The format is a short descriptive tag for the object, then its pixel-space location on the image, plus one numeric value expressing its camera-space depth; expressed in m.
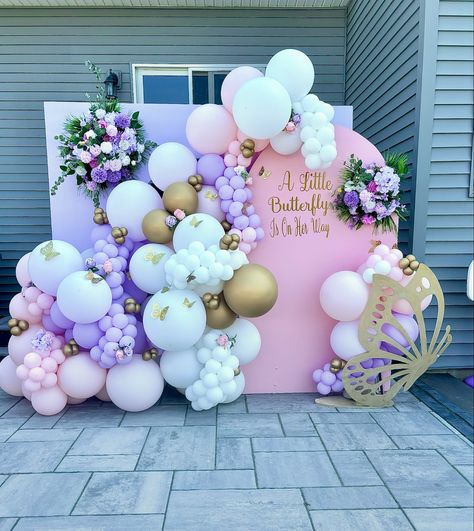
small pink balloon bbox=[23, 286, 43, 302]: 2.46
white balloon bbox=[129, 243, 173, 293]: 2.39
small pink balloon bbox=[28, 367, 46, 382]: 2.32
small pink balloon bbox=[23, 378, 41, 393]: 2.35
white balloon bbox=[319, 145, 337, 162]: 2.40
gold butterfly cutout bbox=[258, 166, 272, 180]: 2.63
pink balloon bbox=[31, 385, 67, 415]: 2.42
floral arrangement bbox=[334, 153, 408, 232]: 2.54
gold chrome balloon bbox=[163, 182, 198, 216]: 2.43
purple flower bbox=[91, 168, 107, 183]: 2.56
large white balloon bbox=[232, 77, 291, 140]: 2.21
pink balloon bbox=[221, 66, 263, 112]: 2.42
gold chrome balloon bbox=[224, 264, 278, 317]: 2.23
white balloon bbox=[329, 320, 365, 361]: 2.55
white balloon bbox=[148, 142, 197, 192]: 2.48
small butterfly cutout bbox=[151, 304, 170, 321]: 2.21
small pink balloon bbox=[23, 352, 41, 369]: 2.33
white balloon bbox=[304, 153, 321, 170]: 2.43
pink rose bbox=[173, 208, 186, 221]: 2.43
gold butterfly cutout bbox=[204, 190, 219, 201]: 2.53
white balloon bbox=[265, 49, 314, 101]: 2.32
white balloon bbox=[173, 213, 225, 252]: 2.29
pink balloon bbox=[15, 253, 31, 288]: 2.57
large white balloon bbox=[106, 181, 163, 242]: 2.49
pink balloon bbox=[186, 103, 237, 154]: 2.43
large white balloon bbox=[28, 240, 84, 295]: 2.32
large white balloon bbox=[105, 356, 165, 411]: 2.38
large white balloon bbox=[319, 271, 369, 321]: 2.49
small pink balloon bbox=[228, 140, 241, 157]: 2.49
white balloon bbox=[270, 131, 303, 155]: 2.46
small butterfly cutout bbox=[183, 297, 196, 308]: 2.22
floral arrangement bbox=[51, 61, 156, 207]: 2.53
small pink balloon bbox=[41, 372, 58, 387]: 2.36
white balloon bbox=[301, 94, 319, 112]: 2.41
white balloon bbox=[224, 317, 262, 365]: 2.50
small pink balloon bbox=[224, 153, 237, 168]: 2.51
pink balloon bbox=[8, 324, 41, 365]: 2.45
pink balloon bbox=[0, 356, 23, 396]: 2.60
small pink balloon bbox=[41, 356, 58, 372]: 2.36
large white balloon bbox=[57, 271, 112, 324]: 2.22
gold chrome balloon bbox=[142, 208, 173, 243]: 2.44
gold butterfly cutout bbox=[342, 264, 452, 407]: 2.47
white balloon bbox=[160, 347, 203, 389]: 2.38
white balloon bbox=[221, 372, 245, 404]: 2.51
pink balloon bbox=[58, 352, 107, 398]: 2.38
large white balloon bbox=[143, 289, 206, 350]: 2.19
